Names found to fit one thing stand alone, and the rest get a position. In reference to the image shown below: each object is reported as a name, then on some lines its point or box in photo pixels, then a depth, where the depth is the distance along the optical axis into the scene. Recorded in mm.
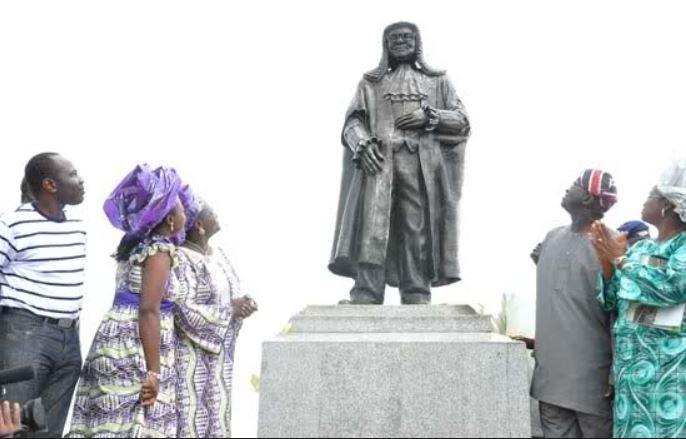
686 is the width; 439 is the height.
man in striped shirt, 4844
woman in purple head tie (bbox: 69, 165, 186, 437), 4680
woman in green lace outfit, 4887
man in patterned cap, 5137
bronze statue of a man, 5691
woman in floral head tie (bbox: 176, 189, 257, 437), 4984
